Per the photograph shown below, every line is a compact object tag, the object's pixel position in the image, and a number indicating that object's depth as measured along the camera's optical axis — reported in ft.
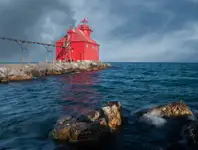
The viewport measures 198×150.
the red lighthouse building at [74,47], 154.30
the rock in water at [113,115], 27.79
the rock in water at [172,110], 31.19
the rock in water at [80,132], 23.50
